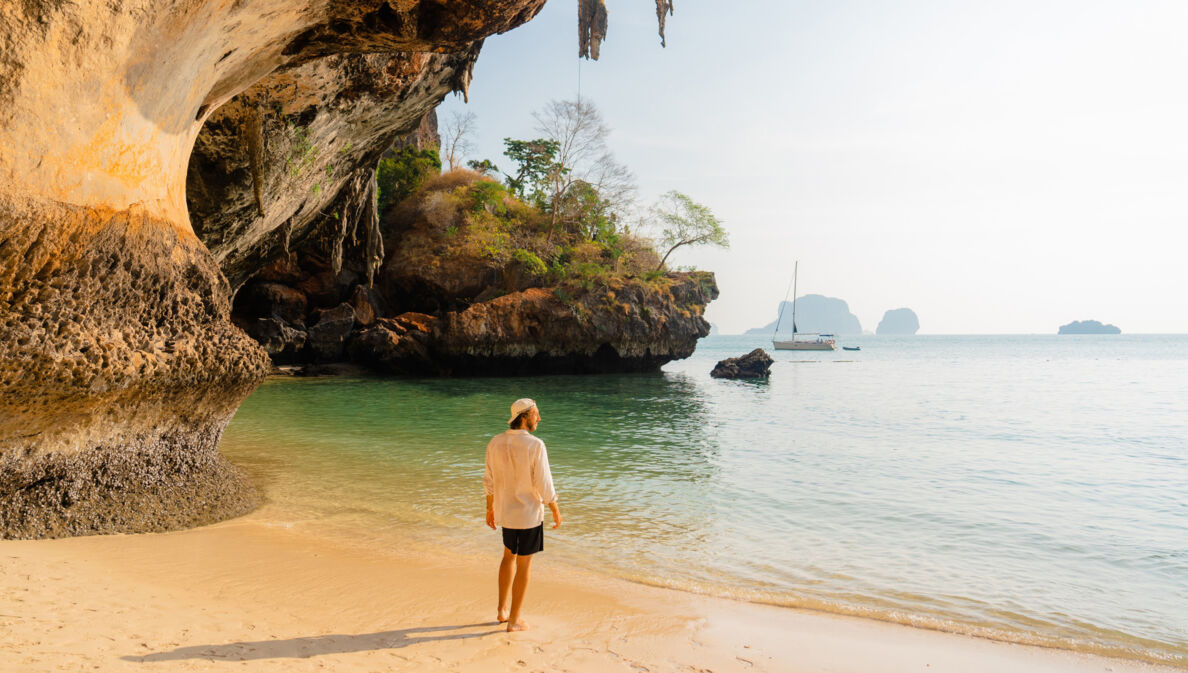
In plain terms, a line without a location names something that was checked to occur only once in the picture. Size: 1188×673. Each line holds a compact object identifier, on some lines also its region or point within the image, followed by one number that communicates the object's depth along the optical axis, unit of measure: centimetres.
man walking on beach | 384
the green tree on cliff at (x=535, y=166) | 3803
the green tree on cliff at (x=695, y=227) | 4038
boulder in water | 3512
